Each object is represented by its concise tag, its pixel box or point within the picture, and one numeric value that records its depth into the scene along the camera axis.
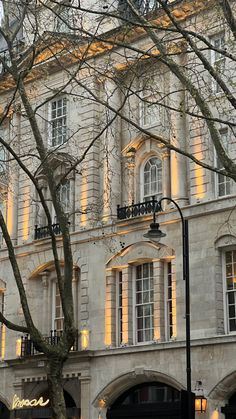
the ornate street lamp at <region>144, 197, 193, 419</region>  20.95
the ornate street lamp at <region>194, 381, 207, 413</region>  25.27
